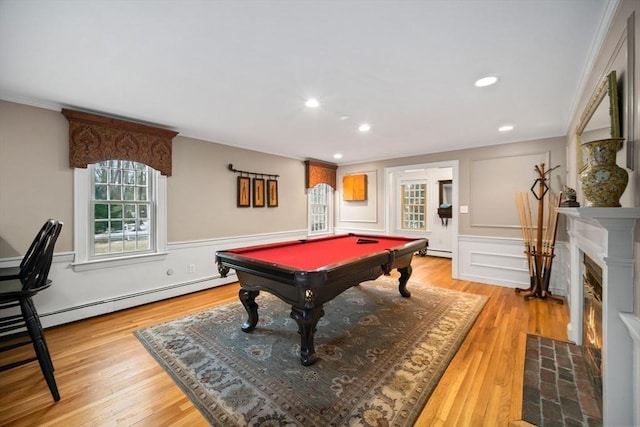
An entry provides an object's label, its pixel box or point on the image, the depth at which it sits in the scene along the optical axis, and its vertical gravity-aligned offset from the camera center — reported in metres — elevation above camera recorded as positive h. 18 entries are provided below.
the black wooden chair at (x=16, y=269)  1.96 -0.47
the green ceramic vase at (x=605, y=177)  1.19 +0.15
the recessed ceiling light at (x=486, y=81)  2.16 +1.09
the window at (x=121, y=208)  3.13 +0.06
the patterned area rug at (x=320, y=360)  1.62 -1.20
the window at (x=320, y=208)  5.93 +0.08
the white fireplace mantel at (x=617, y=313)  1.19 -0.48
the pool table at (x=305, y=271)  1.93 -0.49
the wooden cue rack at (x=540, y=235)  3.59 -0.37
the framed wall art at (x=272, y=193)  4.94 +0.35
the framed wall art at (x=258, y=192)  4.71 +0.35
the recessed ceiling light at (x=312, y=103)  2.62 +1.11
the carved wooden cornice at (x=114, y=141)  2.87 +0.85
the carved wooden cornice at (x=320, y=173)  5.67 +0.86
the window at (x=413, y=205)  6.94 +0.15
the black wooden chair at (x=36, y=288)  1.73 -0.52
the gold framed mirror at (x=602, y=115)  1.36 +0.61
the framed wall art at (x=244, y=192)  4.46 +0.34
